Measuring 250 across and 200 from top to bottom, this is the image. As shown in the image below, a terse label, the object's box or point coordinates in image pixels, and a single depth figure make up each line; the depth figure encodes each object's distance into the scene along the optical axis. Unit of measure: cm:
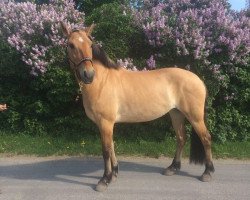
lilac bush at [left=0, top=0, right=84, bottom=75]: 761
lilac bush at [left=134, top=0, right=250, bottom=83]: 737
